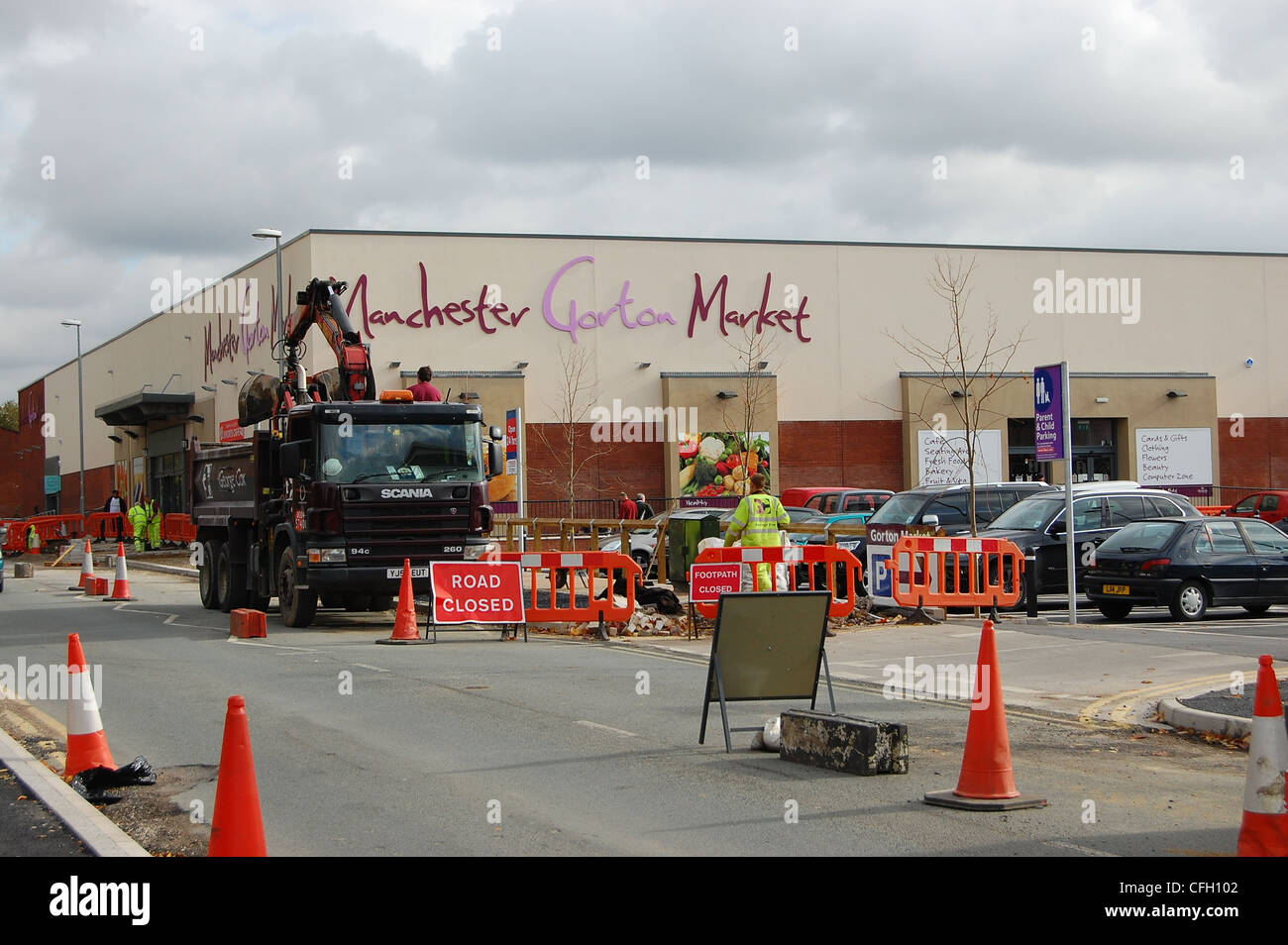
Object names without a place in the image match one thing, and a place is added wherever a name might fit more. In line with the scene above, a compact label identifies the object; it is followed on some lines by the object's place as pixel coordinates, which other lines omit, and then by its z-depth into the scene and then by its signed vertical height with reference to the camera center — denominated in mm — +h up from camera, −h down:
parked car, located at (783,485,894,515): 32688 -279
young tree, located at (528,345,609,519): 42656 +2332
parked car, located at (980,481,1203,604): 20906 -549
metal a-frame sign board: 9664 -1133
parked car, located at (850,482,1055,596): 22562 -382
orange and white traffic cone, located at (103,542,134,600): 26609 -1596
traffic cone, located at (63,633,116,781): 8656 -1464
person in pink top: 19500 +1535
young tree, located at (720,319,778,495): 43344 +3593
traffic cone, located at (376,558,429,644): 17250 -1606
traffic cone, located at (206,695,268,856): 5977 -1354
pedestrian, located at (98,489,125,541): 51750 -174
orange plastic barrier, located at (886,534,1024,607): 18547 -1188
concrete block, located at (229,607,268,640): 17797 -1615
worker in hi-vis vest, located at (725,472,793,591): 15359 -351
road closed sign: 17734 -1250
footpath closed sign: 17516 -1175
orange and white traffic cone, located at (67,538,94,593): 29712 -1478
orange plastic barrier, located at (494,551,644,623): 17625 -1100
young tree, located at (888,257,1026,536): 45031 +4468
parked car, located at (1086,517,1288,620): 18844 -1208
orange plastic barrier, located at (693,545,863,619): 16391 -893
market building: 42062 +4720
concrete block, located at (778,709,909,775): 8648 -1646
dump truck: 18438 +117
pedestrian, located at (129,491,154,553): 48312 -630
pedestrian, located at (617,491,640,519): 32281 -379
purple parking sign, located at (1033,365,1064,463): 18188 +987
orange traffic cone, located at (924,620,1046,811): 7547 -1528
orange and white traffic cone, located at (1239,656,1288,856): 6047 -1341
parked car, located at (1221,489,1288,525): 36125 -730
